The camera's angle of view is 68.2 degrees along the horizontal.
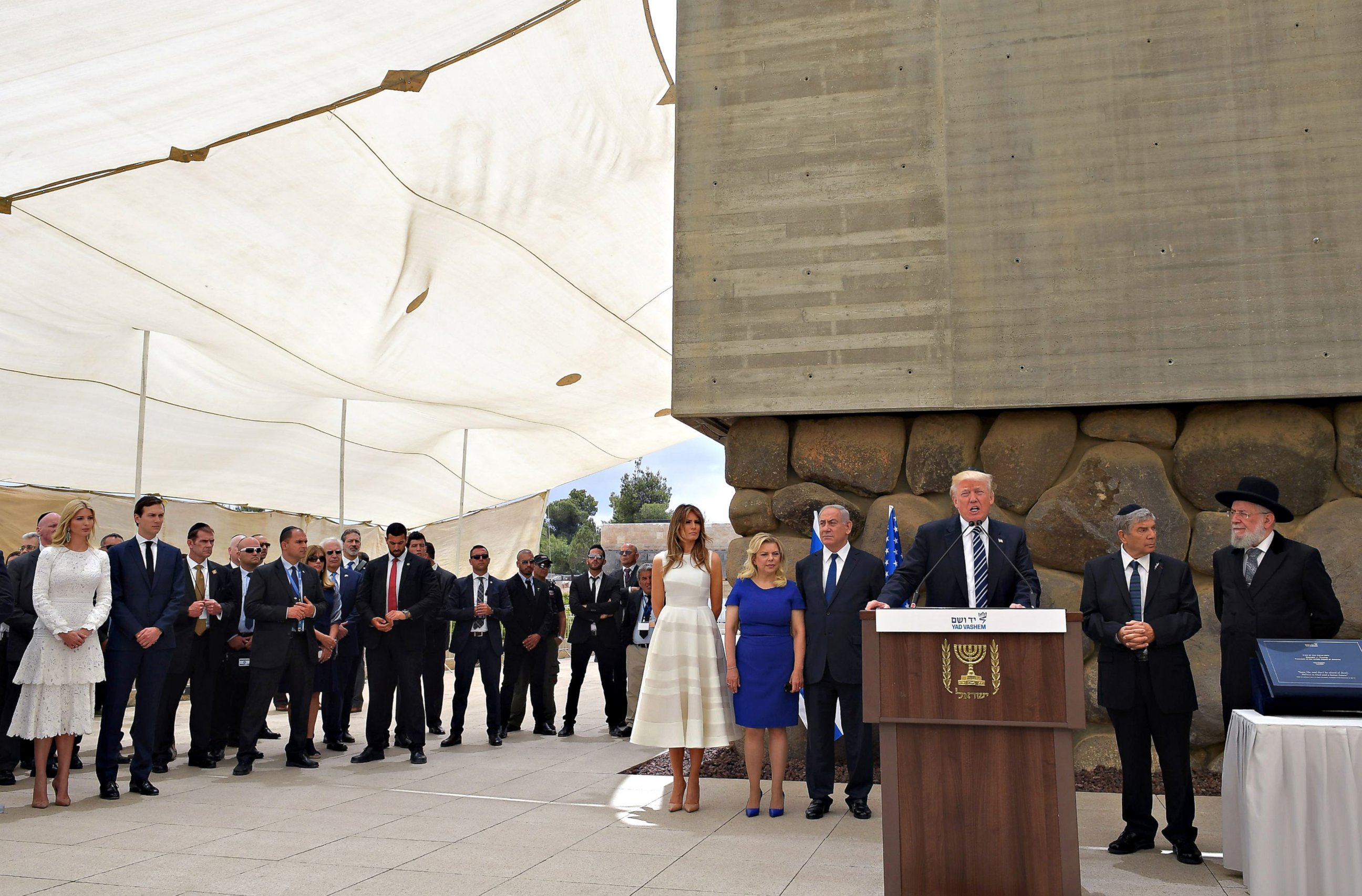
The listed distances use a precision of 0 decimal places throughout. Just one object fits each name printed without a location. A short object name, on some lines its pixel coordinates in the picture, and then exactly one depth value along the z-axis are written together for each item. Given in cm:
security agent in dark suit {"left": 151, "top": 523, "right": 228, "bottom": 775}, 625
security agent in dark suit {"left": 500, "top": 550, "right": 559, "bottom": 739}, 815
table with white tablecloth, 314
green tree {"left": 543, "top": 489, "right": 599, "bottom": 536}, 7356
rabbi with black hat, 392
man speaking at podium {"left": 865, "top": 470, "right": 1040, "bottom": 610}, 397
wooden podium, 311
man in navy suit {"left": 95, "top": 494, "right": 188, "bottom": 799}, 530
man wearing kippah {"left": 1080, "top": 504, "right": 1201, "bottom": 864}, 398
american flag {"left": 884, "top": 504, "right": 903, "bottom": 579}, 519
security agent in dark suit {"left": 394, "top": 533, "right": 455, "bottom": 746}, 751
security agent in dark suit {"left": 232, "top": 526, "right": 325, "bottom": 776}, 621
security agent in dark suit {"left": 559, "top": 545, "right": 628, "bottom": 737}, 819
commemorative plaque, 333
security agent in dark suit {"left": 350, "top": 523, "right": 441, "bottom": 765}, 671
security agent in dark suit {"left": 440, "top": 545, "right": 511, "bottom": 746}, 762
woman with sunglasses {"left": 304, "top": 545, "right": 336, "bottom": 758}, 713
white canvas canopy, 592
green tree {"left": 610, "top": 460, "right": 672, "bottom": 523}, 7038
